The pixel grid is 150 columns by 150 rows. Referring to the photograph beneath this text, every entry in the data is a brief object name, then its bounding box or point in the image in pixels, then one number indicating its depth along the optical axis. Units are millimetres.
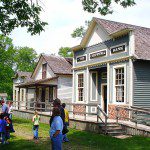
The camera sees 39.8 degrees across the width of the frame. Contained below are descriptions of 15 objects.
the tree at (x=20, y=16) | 8537
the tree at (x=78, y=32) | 34003
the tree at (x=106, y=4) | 8521
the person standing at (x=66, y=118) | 9210
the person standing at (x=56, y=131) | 5683
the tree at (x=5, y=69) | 34702
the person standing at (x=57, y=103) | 6372
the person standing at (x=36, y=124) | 10146
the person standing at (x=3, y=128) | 8809
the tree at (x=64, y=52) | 52990
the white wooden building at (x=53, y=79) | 20406
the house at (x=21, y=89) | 25878
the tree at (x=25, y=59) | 62534
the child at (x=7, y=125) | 8992
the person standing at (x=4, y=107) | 10051
